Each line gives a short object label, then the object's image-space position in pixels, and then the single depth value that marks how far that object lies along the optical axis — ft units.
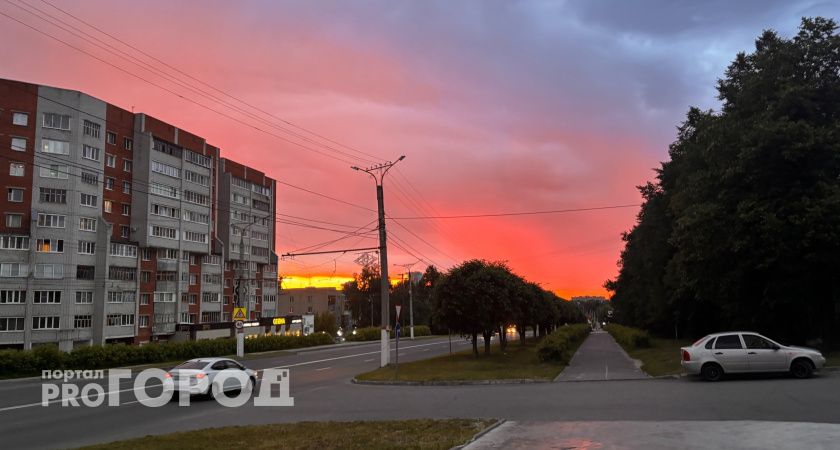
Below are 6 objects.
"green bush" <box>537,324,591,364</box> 93.40
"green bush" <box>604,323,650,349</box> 142.31
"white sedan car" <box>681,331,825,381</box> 59.36
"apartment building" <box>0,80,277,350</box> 208.23
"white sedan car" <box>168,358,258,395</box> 63.41
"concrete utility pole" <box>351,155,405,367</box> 101.45
